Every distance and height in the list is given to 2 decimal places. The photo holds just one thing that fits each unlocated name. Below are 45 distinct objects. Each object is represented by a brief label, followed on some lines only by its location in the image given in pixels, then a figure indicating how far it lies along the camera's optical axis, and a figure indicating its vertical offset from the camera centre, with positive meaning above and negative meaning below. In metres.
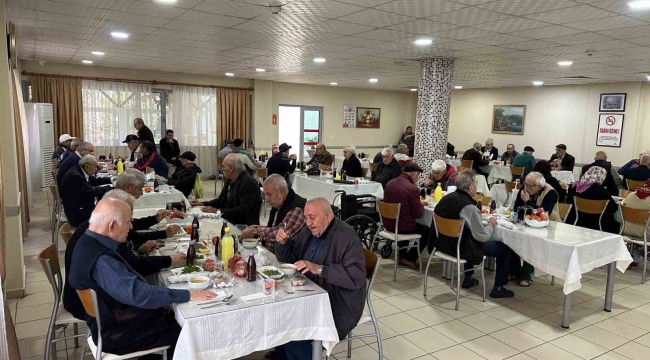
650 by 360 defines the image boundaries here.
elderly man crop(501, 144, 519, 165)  10.38 -0.55
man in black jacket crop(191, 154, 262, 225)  4.30 -0.71
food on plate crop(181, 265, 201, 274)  2.65 -0.88
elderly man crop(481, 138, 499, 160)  11.42 -0.46
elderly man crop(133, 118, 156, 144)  9.35 -0.22
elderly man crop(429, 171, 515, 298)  4.11 -0.98
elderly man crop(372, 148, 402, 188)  6.88 -0.62
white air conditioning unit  8.93 -0.50
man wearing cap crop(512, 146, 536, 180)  9.39 -0.58
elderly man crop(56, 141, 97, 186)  5.64 -0.58
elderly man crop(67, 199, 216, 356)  2.16 -0.82
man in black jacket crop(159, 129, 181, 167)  10.16 -0.58
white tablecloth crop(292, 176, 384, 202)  6.61 -0.93
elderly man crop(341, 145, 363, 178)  7.90 -0.69
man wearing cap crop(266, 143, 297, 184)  7.72 -0.67
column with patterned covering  7.09 +0.34
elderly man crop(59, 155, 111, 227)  4.93 -0.85
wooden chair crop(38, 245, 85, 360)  2.60 -1.06
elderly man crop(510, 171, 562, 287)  4.63 -0.66
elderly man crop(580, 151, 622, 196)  6.65 -0.63
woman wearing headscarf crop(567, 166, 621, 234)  5.38 -0.74
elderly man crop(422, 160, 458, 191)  5.85 -0.60
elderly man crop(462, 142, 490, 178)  9.81 -0.60
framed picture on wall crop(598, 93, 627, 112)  10.33 +0.79
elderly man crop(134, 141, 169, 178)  6.95 -0.62
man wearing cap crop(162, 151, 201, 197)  6.19 -0.74
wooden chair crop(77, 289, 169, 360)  2.17 -1.00
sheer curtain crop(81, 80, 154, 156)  10.04 +0.21
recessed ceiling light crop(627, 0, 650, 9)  3.73 +1.12
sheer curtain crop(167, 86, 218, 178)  11.12 +0.01
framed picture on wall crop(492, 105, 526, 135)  12.31 +0.38
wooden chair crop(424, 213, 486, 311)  4.09 -0.93
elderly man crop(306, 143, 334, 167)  8.65 -0.59
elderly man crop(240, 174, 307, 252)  3.43 -0.63
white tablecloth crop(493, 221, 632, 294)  3.73 -1.00
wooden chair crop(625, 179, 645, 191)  7.07 -0.75
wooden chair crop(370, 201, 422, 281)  4.76 -1.04
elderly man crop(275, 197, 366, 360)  2.63 -0.83
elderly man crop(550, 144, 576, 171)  9.36 -0.52
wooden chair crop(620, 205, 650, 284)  4.93 -0.93
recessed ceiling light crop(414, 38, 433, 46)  5.62 +1.13
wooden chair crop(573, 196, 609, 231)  5.33 -0.86
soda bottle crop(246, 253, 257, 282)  2.57 -0.84
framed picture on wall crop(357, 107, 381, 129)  14.35 +0.34
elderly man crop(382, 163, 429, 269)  4.92 -0.78
